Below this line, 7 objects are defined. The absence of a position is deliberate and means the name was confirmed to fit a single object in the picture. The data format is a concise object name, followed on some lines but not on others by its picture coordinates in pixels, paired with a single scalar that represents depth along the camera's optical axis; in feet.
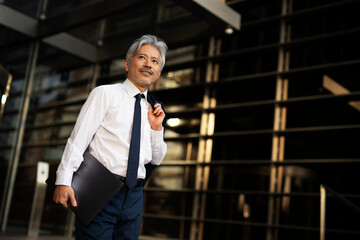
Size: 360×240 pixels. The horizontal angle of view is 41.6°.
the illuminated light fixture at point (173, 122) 20.44
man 6.14
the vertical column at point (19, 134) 20.10
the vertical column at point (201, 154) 18.56
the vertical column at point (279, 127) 16.85
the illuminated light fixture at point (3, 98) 16.12
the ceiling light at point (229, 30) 17.63
